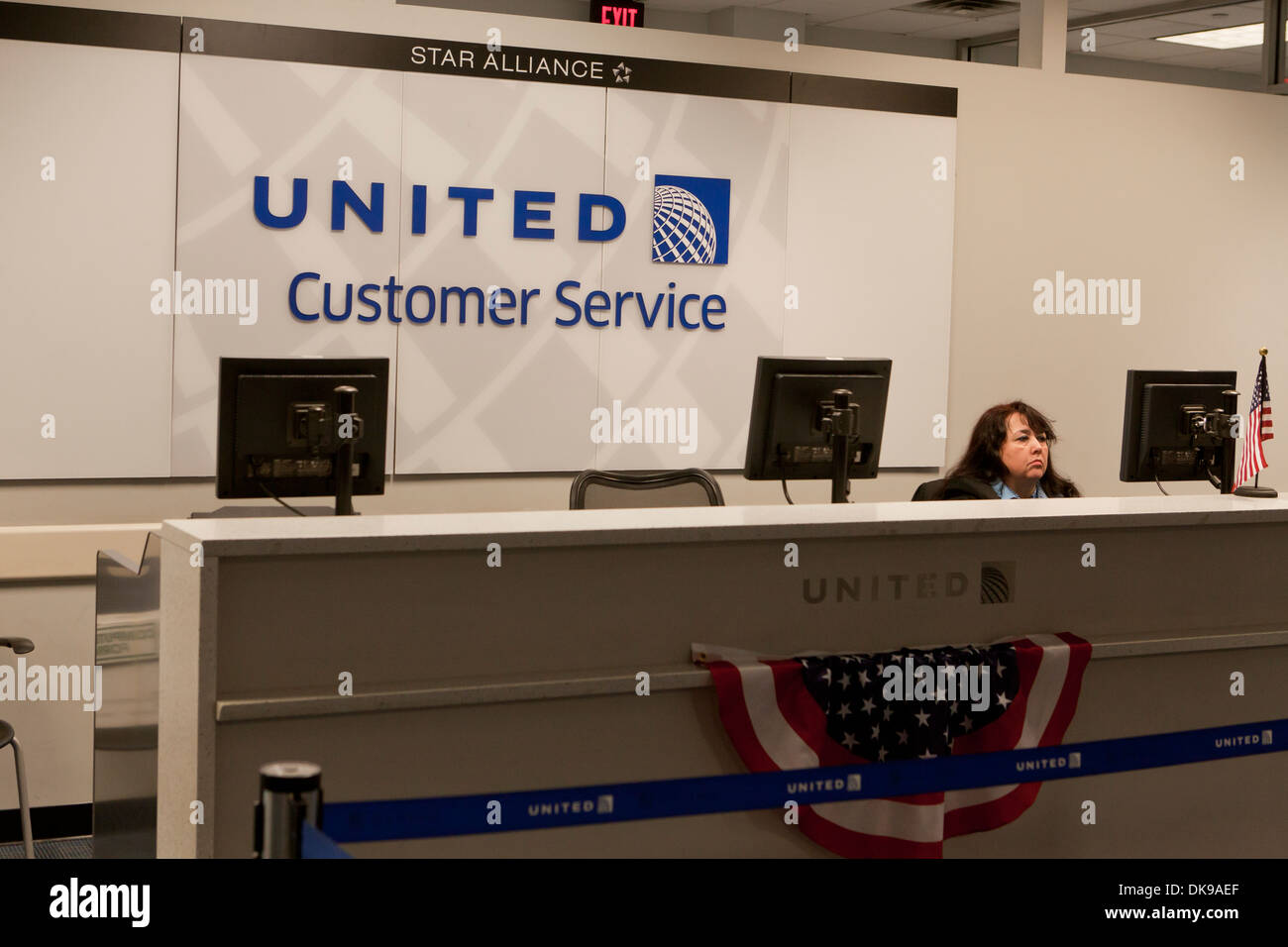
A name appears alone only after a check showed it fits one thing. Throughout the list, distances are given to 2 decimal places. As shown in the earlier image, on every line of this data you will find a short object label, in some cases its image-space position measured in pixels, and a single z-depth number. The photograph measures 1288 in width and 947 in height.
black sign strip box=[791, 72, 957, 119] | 5.70
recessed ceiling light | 9.18
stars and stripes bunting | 2.71
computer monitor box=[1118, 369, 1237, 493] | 4.38
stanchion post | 1.47
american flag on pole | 4.47
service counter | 2.41
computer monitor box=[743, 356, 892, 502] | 4.04
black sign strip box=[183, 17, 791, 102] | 4.82
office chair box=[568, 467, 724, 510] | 4.37
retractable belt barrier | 2.38
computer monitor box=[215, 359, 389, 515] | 3.54
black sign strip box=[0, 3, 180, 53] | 4.50
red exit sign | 6.20
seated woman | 4.74
